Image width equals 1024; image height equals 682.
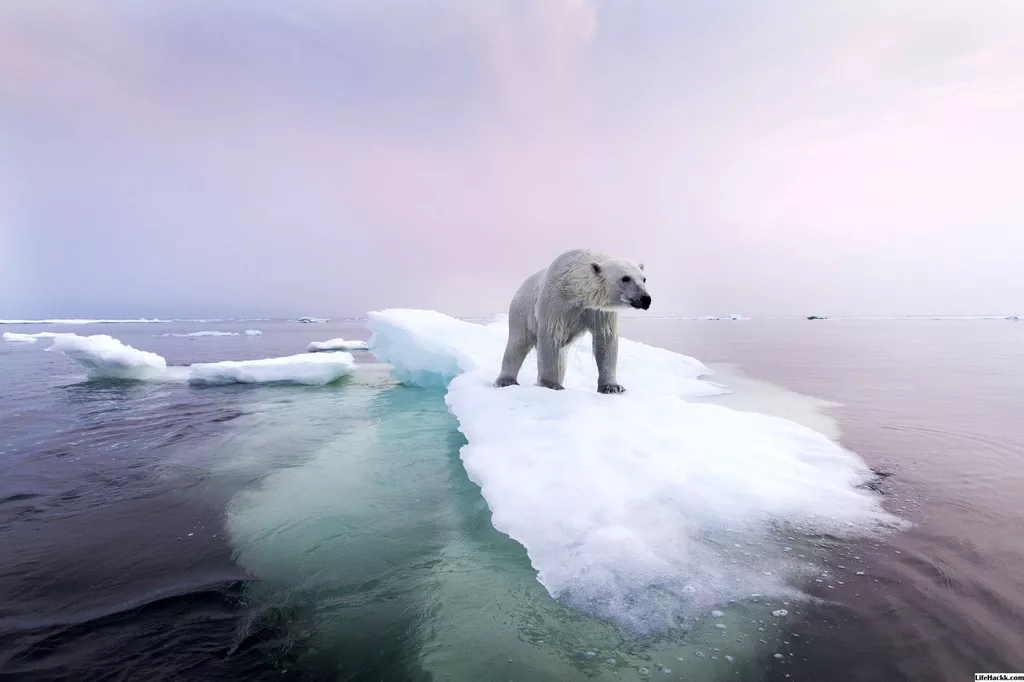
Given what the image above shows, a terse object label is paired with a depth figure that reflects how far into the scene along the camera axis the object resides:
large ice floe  1.99
